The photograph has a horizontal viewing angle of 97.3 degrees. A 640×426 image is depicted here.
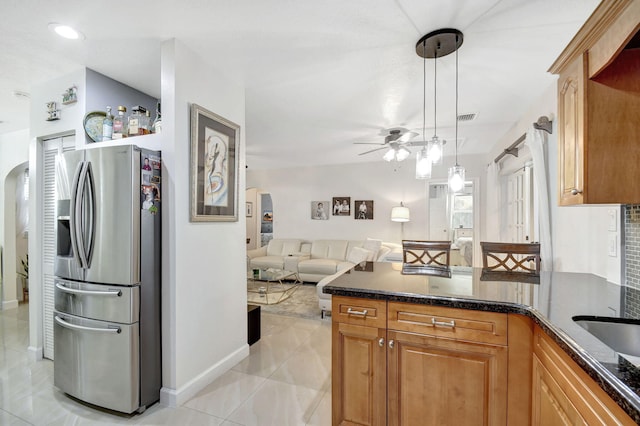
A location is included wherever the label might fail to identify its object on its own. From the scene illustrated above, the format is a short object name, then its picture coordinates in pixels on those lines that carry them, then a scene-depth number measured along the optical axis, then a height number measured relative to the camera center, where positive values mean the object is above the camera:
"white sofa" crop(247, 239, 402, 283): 5.23 -0.94
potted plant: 4.13 -0.99
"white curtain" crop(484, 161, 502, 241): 4.45 +0.11
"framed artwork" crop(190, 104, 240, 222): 2.05 +0.35
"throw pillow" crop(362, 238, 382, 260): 5.36 -0.67
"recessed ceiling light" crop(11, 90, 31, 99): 2.73 +1.15
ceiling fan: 3.47 +0.87
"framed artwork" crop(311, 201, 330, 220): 6.50 +0.01
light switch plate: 1.61 -0.06
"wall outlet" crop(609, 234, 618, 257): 1.61 -0.20
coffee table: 4.34 -1.36
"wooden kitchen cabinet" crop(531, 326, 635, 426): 0.76 -0.58
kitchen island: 1.13 -0.62
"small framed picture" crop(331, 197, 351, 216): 6.32 +0.10
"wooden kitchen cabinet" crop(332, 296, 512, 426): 1.27 -0.76
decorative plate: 2.29 +0.71
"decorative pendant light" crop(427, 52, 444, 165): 2.20 +0.50
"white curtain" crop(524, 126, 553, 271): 2.46 +0.18
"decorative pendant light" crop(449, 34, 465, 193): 2.32 +0.28
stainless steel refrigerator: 1.79 -0.46
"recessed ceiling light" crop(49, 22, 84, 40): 1.78 +1.17
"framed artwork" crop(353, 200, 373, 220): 6.14 +0.03
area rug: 3.78 -1.38
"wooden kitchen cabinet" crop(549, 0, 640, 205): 1.20 +0.41
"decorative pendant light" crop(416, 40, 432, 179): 2.32 +0.40
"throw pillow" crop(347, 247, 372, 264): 4.99 -0.80
